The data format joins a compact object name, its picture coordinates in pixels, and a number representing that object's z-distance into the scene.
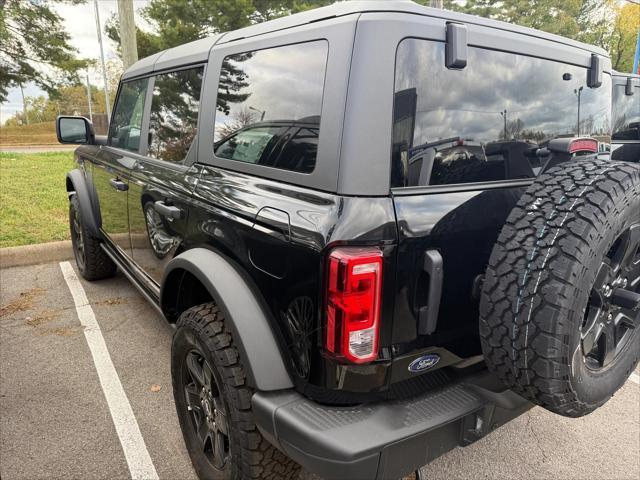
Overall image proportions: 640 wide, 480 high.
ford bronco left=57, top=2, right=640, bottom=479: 1.48
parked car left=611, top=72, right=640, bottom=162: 7.05
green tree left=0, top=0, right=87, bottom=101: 17.09
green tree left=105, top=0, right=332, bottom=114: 14.79
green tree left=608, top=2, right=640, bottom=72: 29.22
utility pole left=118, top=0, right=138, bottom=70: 8.14
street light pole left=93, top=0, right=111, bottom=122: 22.25
